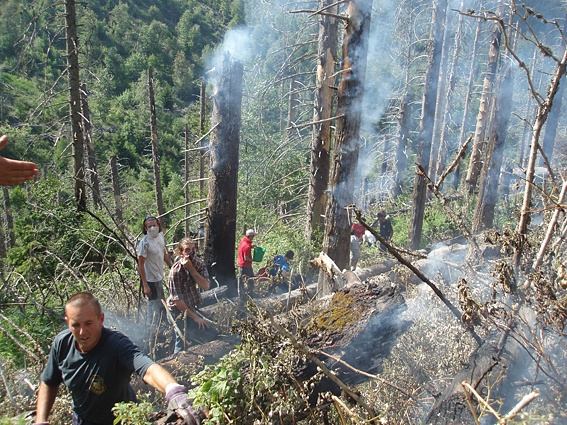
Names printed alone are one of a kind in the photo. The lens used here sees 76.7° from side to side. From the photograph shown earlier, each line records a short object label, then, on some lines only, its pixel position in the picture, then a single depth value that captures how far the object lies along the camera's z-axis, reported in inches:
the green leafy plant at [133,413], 79.4
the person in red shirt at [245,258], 261.1
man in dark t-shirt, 94.7
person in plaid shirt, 171.0
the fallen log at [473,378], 106.4
